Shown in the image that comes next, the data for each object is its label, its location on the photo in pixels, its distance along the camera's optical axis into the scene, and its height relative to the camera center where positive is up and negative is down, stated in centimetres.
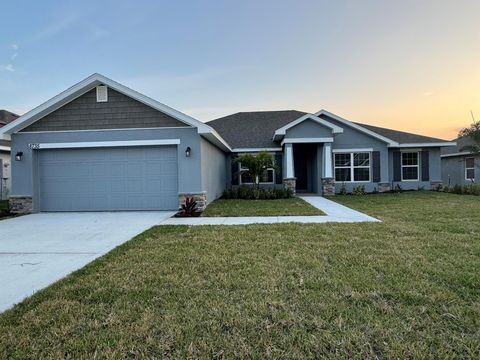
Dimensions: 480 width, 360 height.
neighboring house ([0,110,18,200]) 1642 +66
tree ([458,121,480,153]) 1759 +218
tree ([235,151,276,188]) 1498 +71
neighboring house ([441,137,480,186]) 2041 +44
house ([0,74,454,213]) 1041 +98
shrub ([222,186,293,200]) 1465 -90
